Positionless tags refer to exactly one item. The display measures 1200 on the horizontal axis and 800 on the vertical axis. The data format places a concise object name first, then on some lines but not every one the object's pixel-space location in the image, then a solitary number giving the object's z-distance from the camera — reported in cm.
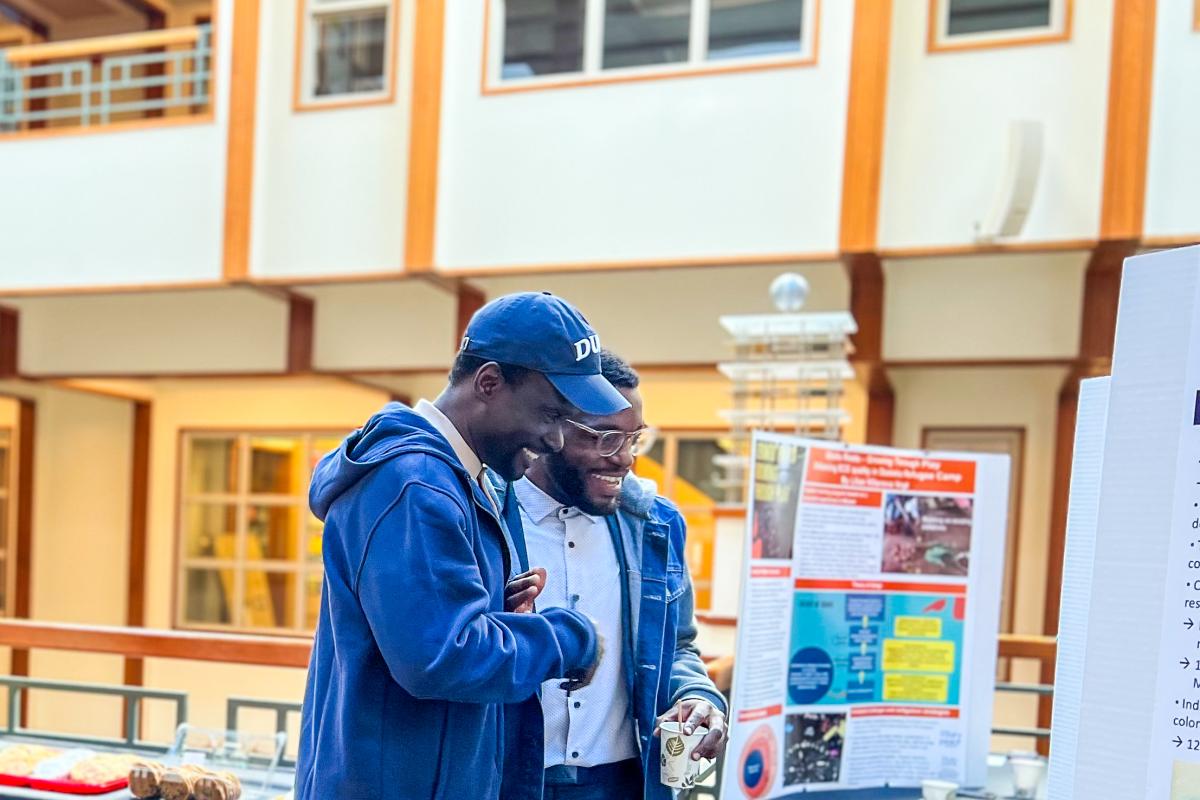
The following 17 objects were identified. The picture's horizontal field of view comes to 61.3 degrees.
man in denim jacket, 174
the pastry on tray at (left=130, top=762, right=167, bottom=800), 240
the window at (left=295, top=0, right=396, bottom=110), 630
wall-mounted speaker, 454
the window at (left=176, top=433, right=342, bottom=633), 840
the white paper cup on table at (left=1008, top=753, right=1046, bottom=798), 282
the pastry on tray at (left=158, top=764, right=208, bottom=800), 238
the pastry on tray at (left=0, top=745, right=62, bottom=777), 249
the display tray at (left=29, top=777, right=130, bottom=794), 237
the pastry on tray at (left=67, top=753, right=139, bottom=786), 242
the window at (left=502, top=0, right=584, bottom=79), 584
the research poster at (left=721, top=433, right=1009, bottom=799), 264
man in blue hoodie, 123
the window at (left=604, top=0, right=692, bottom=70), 566
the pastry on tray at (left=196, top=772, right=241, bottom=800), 238
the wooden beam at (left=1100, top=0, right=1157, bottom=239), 458
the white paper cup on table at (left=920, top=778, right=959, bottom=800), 262
